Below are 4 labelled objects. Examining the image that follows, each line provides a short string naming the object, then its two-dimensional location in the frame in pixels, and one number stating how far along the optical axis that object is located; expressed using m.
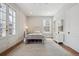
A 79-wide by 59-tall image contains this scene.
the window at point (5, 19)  2.44
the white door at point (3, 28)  2.38
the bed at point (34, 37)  4.13
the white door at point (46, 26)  6.45
